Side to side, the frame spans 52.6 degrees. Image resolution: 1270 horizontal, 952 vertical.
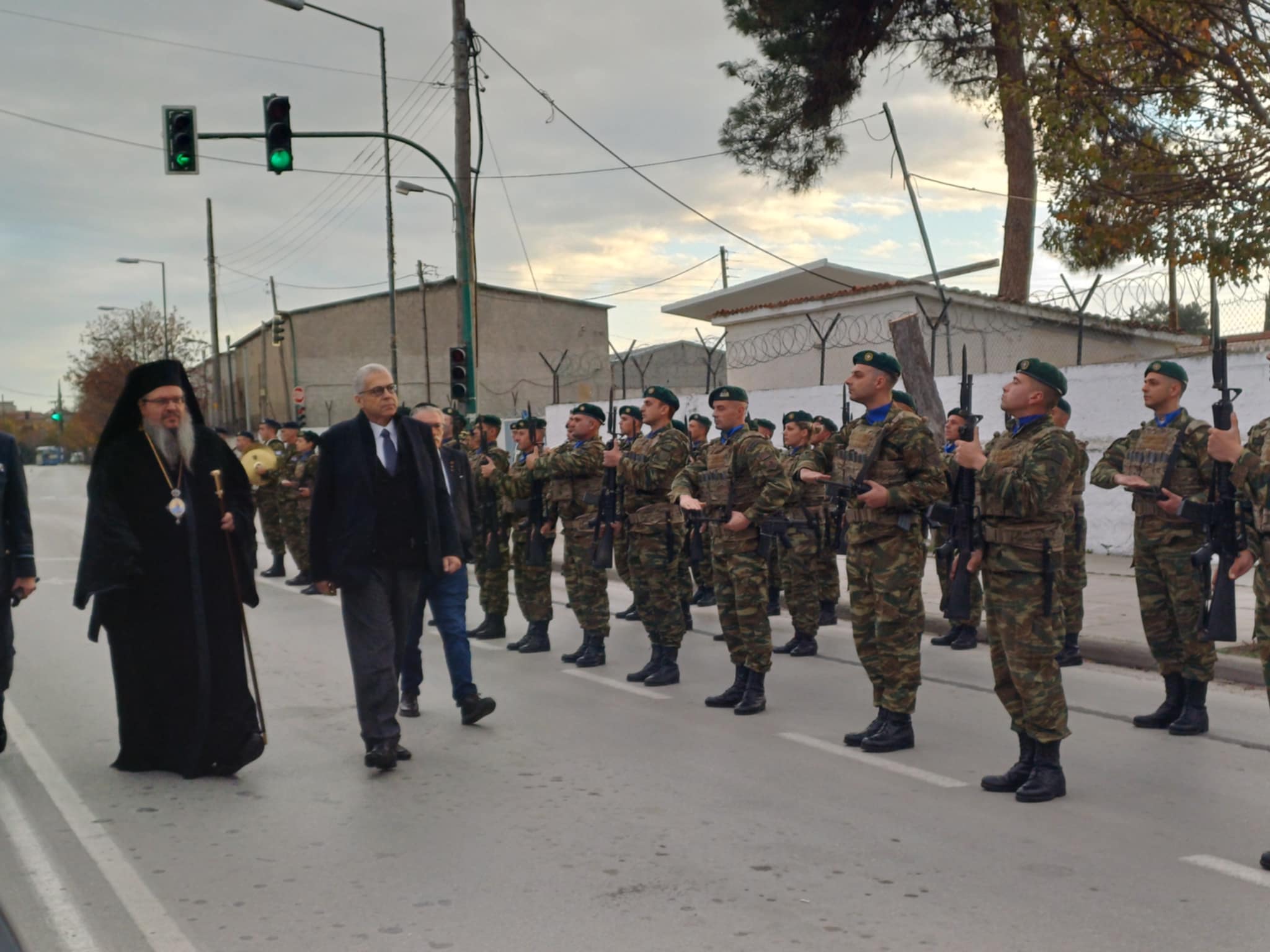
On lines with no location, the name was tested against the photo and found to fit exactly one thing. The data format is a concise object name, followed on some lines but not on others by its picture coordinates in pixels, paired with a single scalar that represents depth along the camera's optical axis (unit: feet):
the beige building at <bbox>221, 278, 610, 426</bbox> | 170.19
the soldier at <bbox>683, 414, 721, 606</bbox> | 36.96
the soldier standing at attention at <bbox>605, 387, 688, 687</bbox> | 26.99
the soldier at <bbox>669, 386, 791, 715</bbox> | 23.72
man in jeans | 23.07
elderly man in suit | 19.85
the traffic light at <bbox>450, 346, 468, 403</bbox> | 63.41
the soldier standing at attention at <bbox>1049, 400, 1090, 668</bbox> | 27.32
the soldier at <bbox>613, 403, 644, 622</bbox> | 36.01
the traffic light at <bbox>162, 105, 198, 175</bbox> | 51.52
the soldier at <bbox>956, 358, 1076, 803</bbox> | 17.78
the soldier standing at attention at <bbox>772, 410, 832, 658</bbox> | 30.94
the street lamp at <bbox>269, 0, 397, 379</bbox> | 92.02
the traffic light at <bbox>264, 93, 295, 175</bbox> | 51.70
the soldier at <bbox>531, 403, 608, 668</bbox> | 29.45
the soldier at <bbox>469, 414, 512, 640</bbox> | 32.94
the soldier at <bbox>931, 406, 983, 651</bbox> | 28.96
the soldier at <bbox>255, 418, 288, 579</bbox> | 50.55
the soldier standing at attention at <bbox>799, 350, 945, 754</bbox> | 20.63
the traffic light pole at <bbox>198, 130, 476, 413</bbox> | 62.85
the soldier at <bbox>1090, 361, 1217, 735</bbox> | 21.68
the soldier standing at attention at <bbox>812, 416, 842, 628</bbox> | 33.71
